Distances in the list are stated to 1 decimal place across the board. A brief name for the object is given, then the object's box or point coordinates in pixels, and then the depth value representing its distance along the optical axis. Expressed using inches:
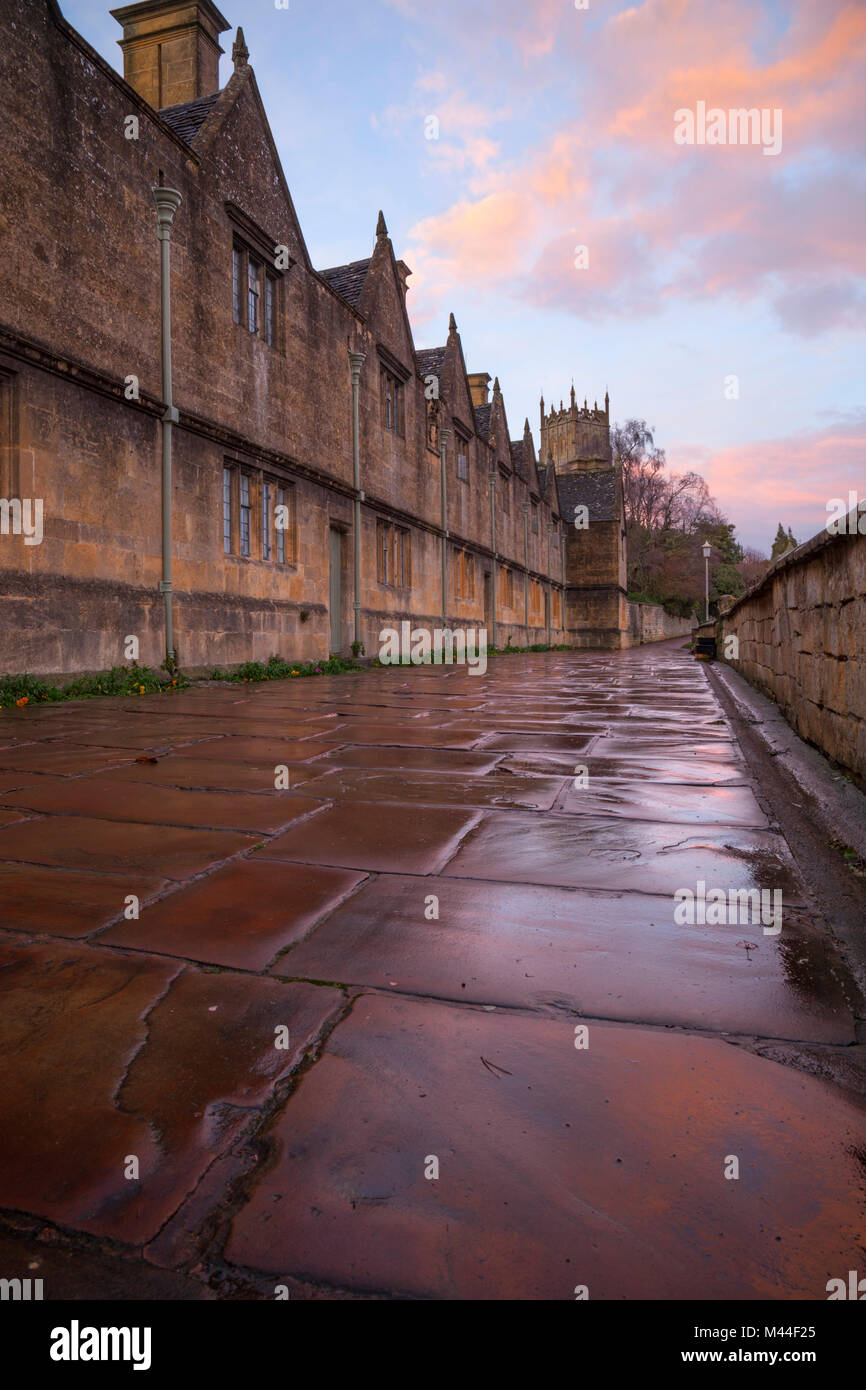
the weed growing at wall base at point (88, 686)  277.4
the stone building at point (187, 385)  299.1
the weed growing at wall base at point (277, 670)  419.8
